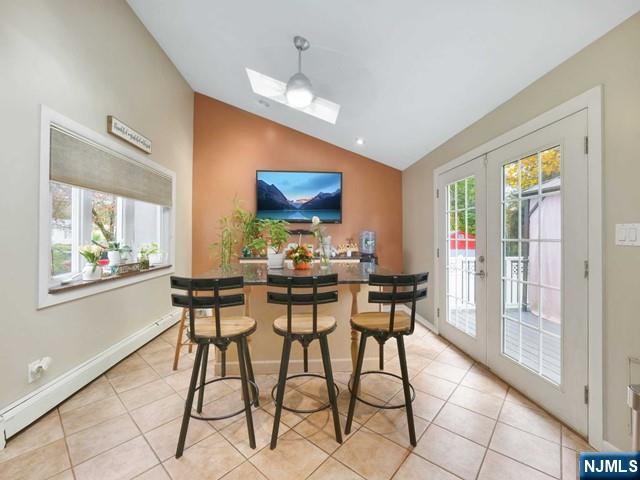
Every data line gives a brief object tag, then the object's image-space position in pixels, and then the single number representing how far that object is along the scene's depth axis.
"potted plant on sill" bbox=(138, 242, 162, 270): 3.22
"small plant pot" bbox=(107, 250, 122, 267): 2.73
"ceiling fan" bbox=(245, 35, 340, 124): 2.48
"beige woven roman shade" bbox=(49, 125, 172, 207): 2.07
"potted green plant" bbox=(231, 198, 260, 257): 4.37
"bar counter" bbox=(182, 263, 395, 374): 2.38
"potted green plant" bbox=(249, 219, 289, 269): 2.39
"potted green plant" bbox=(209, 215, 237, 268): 4.32
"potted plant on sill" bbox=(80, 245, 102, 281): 2.43
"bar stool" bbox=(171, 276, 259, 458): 1.53
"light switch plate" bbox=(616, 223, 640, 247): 1.40
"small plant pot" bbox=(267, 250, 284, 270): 2.48
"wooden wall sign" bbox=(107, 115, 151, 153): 2.58
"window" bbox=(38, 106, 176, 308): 1.97
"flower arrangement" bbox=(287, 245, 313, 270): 2.26
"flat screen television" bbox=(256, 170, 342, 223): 4.57
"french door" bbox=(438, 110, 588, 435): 1.72
